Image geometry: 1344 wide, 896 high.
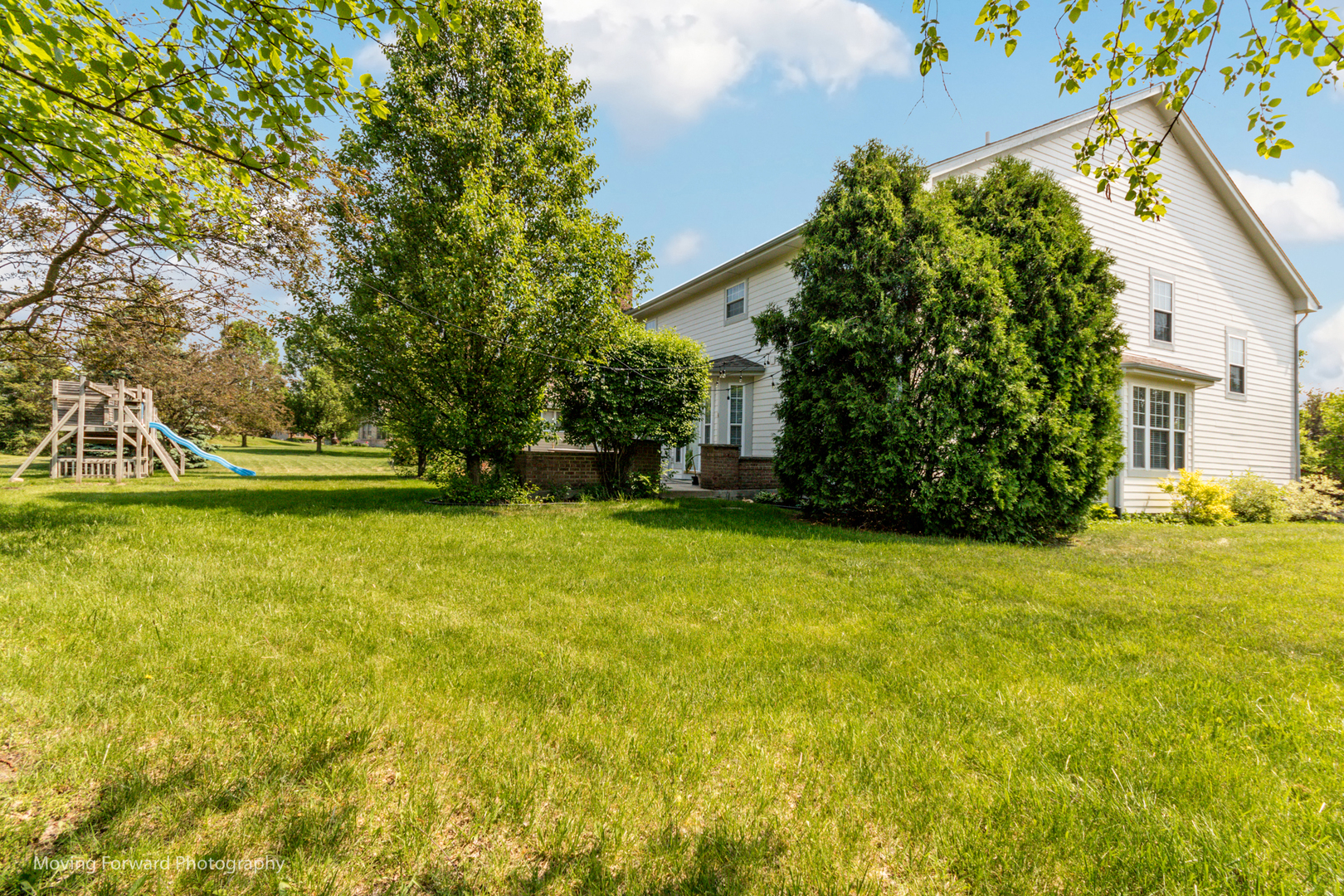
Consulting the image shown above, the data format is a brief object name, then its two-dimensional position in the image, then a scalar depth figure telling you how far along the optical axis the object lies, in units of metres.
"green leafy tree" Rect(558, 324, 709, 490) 11.33
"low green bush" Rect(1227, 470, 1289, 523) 13.30
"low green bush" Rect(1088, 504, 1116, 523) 12.05
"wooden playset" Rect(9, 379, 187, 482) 14.09
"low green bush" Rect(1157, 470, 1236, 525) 12.38
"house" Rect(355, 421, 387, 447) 59.30
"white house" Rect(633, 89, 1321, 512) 13.39
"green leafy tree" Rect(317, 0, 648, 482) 9.64
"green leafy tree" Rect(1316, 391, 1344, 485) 18.11
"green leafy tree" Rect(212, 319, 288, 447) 20.17
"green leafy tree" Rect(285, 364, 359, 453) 35.25
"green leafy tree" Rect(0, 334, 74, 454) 20.97
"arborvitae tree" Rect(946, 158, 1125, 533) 8.47
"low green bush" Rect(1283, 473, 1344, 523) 13.82
